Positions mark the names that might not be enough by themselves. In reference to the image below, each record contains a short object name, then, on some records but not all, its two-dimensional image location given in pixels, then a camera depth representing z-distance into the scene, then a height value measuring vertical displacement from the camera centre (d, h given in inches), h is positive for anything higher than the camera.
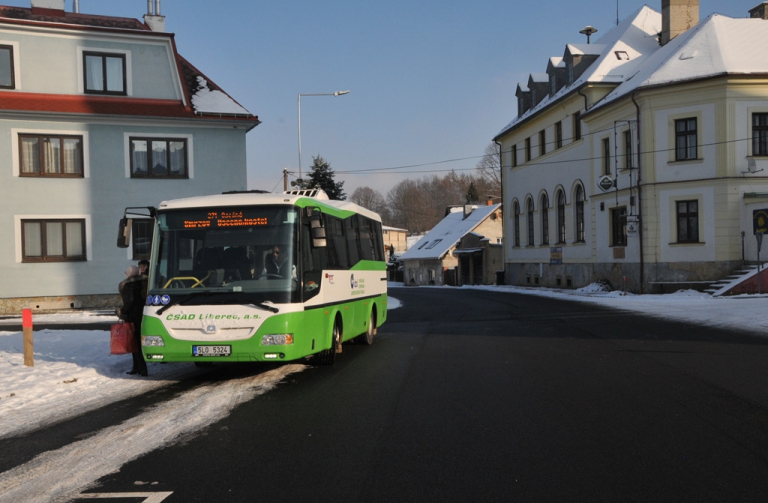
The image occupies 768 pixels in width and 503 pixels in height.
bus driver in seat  395.2 -7.8
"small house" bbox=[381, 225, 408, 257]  4479.1 +49.0
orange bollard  441.3 -52.4
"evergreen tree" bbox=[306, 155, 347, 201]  2094.0 +197.6
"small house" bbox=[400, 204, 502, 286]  2532.0 -11.0
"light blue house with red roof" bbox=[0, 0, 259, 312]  1003.9 +147.9
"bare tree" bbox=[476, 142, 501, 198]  3134.8 +330.4
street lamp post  1328.7 +278.4
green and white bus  380.5 -16.8
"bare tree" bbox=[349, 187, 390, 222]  4392.2 +284.5
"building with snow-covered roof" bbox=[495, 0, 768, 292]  1151.6 +153.9
